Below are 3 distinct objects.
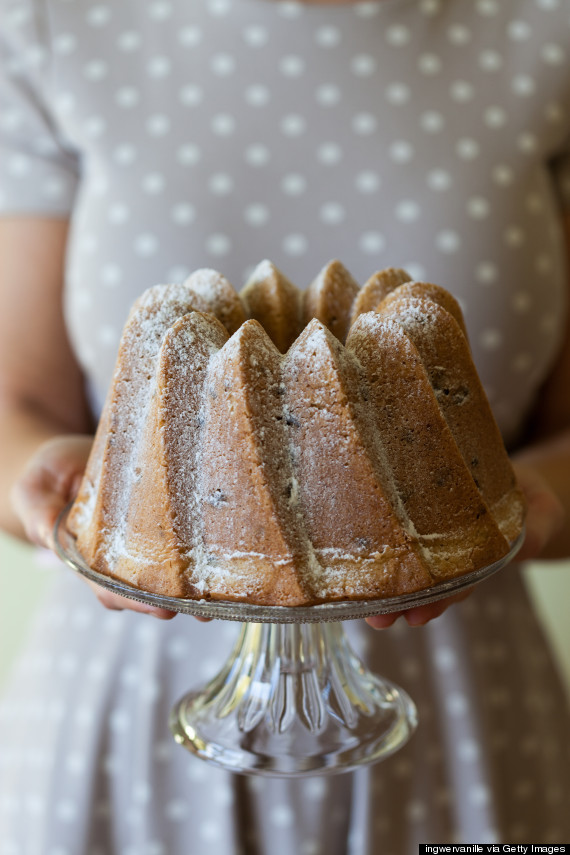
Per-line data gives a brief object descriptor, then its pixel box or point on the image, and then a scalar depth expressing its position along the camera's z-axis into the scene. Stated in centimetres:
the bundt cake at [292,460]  61
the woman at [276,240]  105
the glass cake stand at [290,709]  69
